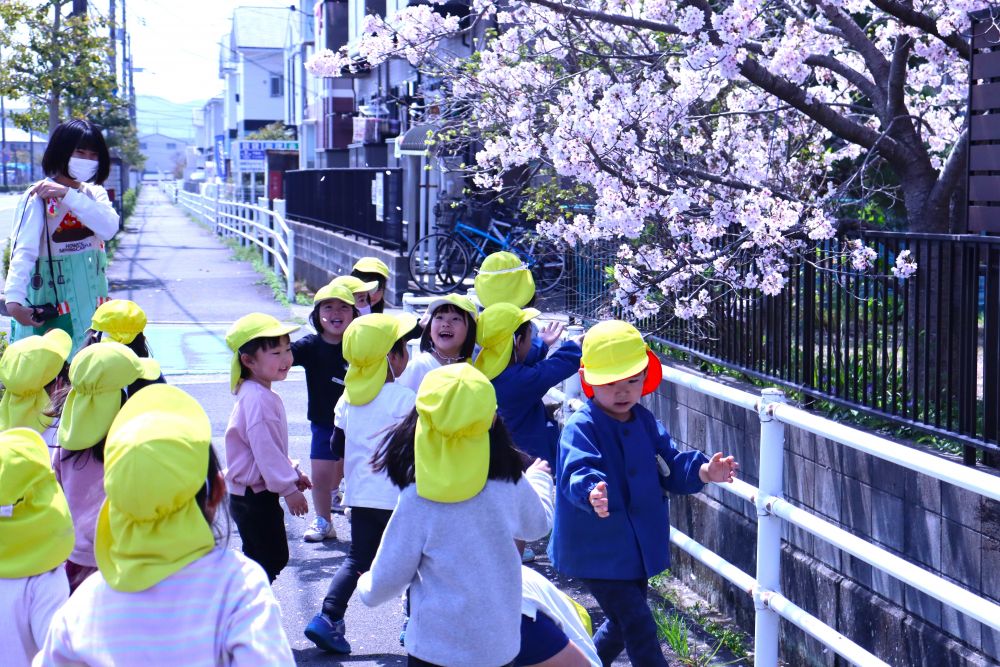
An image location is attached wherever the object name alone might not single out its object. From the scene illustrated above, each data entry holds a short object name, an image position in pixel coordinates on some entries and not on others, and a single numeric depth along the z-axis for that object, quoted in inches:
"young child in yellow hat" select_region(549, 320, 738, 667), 159.6
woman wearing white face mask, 226.4
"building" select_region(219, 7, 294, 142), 2544.3
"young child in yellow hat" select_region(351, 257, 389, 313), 282.7
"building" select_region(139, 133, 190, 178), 6535.4
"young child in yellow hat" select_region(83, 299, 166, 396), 213.9
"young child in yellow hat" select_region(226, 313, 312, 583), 184.5
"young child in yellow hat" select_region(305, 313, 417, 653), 184.2
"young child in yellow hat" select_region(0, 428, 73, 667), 112.3
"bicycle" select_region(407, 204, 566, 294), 583.4
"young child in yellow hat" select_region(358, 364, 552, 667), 128.8
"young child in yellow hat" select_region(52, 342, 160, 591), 150.0
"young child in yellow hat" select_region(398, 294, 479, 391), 205.5
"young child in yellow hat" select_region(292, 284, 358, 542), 235.5
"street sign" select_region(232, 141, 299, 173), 1512.1
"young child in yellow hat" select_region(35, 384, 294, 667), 97.7
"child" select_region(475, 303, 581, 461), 200.5
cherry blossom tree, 238.8
